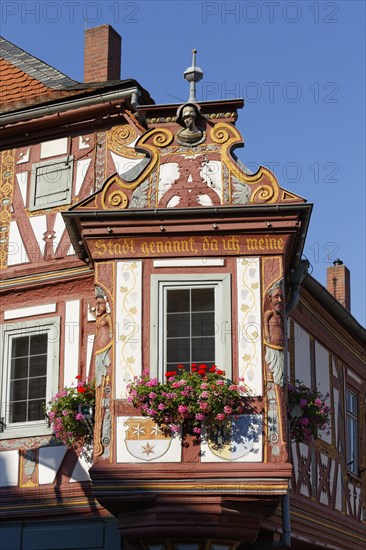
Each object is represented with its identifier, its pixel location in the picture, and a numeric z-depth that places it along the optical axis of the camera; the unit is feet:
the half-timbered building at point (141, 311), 48.26
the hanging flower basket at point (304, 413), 52.75
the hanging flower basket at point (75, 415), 51.08
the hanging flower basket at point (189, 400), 47.70
